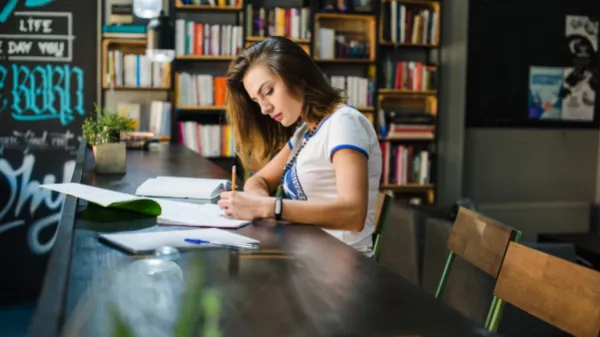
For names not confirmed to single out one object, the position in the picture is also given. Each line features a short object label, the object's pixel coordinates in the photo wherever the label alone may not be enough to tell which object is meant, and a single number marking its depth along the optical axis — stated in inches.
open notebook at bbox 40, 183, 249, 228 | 75.0
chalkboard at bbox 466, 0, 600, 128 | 257.6
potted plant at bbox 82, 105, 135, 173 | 115.3
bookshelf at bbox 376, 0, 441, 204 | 233.9
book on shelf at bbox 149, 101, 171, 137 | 219.0
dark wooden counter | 41.7
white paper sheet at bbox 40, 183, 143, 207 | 78.5
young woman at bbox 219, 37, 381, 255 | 78.7
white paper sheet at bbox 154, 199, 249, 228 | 74.3
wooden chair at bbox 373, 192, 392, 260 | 98.6
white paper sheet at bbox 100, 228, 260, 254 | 61.0
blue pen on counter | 63.6
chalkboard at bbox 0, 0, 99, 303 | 214.4
